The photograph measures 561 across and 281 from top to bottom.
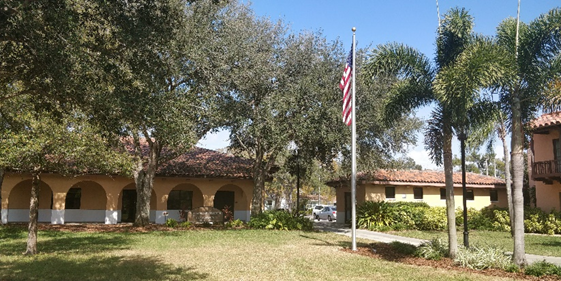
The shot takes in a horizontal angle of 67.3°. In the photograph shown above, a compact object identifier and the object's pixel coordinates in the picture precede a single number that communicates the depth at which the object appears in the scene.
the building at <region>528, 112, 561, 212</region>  23.64
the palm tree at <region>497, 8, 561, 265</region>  10.59
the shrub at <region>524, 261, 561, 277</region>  9.87
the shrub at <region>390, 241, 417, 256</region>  13.46
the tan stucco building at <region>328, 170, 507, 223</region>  29.03
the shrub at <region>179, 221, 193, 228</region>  22.75
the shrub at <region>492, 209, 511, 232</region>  24.39
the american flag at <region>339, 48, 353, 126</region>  15.01
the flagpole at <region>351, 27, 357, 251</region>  14.78
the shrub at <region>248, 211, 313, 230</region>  22.69
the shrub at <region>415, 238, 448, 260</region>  12.35
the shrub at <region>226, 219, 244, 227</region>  23.63
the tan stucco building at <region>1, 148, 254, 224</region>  23.92
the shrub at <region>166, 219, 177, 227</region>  22.61
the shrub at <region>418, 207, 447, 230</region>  25.23
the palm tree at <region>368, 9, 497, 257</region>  11.92
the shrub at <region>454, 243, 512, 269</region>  10.82
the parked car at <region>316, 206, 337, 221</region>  39.19
